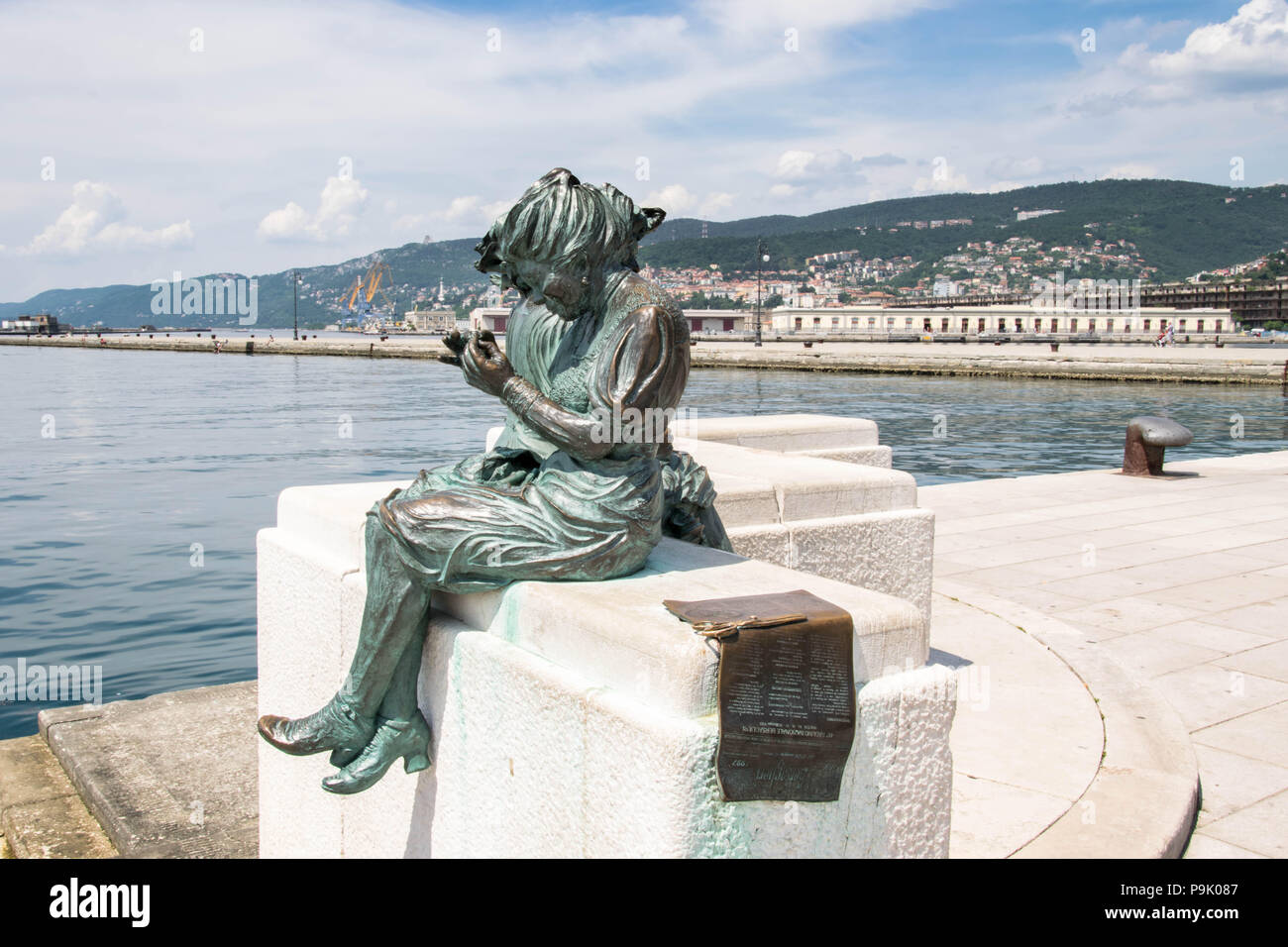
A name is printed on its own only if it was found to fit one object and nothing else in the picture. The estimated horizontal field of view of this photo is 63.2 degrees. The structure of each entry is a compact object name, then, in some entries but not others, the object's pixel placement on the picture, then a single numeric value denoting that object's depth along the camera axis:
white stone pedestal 2.29
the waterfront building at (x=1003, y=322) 86.31
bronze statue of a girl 2.90
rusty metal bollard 11.90
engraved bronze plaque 2.30
